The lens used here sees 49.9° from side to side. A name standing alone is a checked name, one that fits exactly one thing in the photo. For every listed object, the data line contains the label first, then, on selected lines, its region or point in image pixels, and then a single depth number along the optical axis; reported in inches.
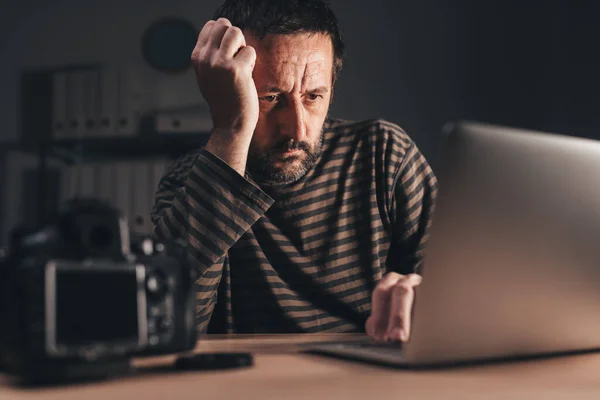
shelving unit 85.5
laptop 21.7
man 51.8
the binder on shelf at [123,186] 83.4
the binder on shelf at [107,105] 84.4
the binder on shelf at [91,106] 84.4
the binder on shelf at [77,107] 84.8
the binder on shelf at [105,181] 83.6
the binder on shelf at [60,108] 85.3
